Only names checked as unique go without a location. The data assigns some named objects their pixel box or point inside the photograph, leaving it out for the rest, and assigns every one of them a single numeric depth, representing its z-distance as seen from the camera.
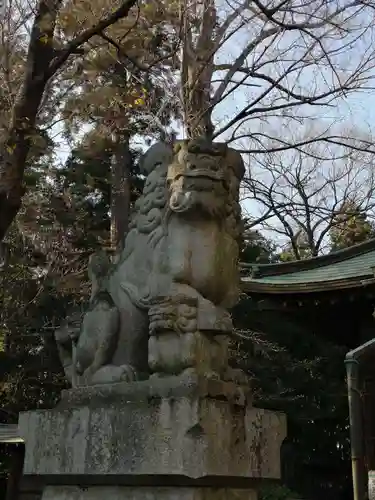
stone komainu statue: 3.43
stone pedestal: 3.13
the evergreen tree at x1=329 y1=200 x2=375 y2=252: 21.09
